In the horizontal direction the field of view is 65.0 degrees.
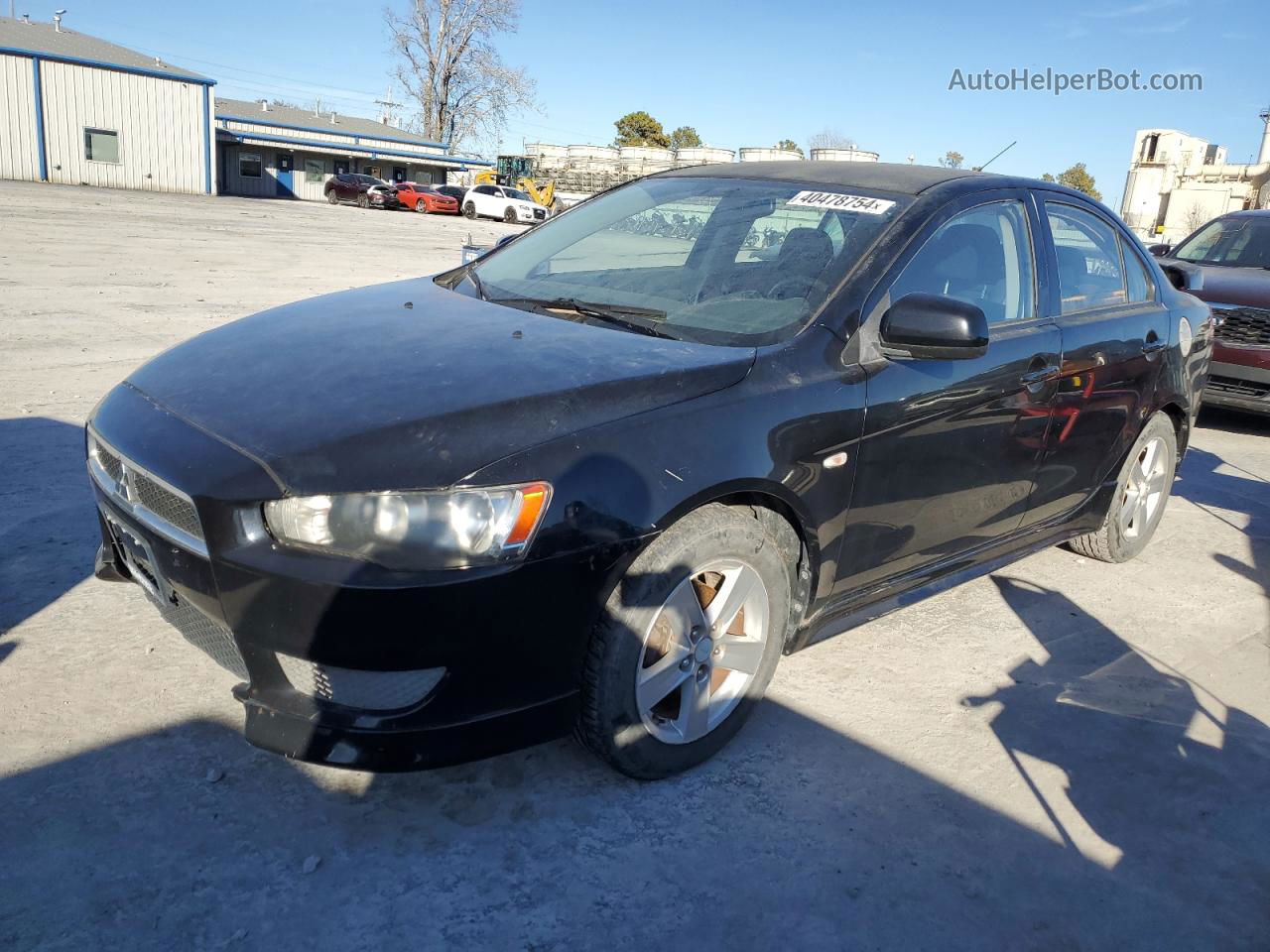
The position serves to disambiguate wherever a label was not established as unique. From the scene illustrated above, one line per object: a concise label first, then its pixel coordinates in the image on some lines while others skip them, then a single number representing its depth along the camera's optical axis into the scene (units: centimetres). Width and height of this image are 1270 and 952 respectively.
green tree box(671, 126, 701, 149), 8395
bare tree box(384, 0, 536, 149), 5872
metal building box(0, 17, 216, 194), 3428
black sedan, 226
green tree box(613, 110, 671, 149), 8088
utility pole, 7156
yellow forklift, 4481
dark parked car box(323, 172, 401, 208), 4169
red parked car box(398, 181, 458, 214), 4175
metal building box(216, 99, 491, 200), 4659
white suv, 3969
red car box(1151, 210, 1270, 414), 780
